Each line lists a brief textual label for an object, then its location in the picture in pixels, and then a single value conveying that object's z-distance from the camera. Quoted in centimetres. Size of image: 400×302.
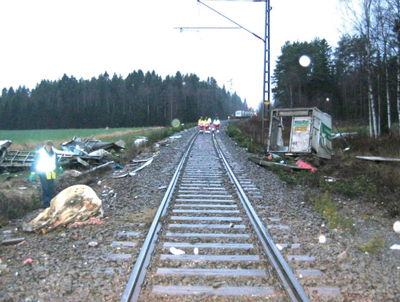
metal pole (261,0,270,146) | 2331
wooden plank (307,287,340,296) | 452
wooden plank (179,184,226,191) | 1114
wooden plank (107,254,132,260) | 564
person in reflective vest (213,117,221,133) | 3821
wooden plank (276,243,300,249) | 616
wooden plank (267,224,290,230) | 726
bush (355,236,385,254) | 597
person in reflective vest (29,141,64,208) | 954
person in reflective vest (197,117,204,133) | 3849
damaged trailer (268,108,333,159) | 1697
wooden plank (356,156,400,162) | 1460
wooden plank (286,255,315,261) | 560
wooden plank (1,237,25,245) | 651
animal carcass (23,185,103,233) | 731
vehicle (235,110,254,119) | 8996
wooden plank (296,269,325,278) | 504
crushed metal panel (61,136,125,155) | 2742
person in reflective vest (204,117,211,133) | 3958
